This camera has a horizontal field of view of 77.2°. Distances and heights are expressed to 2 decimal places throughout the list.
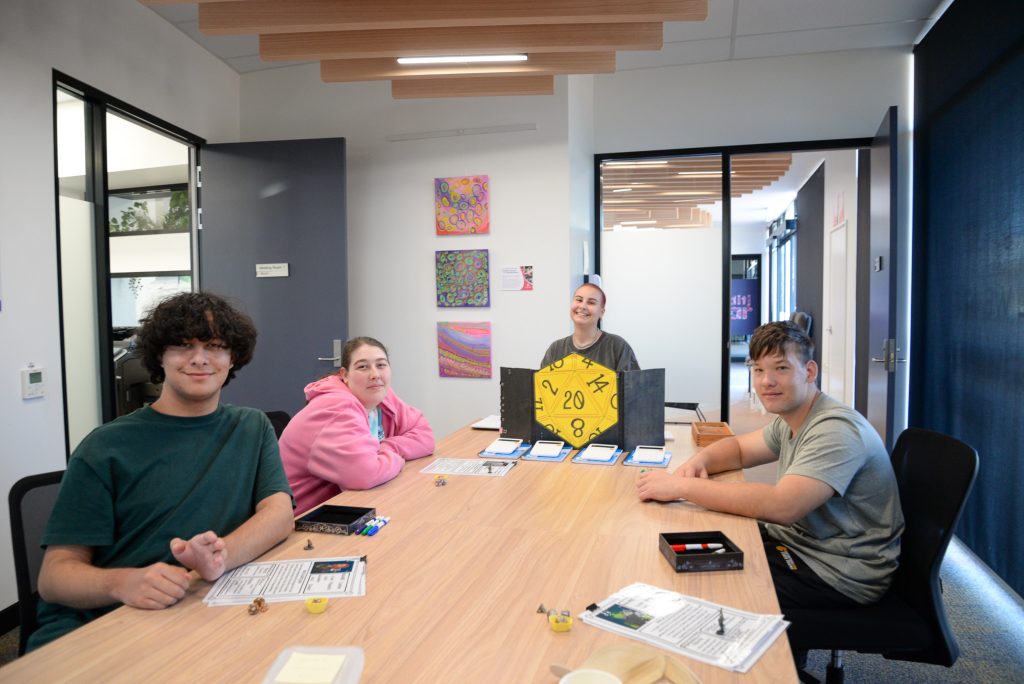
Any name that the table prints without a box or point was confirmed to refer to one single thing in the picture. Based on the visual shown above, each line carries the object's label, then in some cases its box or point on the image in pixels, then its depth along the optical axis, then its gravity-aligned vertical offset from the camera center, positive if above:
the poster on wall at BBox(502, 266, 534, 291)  4.40 +0.24
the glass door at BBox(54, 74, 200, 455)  3.30 +0.41
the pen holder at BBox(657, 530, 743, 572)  1.44 -0.56
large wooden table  1.09 -0.59
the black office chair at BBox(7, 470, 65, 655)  1.53 -0.53
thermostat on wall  2.92 -0.31
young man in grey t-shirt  1.72 -0.51
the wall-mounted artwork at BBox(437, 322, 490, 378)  4.49 -0.26
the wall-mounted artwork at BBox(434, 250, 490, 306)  4.46 +0.25
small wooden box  2.68 -0.51
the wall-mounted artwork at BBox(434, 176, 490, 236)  4.42 +0.75
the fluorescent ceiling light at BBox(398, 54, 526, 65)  3.36 +1.34
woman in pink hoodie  2.11 -0.41
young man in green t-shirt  1.35 -0.41
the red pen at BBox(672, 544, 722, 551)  1.50 -0.55
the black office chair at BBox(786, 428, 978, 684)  1.64 -0.79
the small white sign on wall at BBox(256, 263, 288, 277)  4.38 +0.30
